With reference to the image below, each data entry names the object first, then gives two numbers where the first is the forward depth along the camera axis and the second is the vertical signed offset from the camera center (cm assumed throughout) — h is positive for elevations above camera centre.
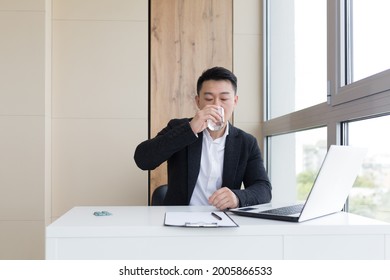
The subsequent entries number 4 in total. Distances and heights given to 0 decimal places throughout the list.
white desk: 143 -29
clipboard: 146 -24
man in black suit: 232 -5
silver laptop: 149 -15
